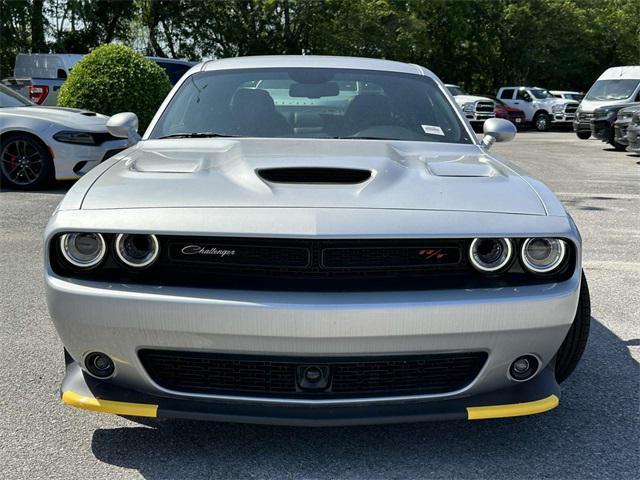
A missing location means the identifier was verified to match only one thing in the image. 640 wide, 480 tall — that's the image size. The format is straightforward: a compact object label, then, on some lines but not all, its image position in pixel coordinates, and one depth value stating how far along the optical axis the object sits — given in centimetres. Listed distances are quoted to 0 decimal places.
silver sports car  238
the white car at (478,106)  2504
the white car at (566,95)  2908
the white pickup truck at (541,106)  2677
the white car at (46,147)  888
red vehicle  2733
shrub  1153
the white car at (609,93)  1903
